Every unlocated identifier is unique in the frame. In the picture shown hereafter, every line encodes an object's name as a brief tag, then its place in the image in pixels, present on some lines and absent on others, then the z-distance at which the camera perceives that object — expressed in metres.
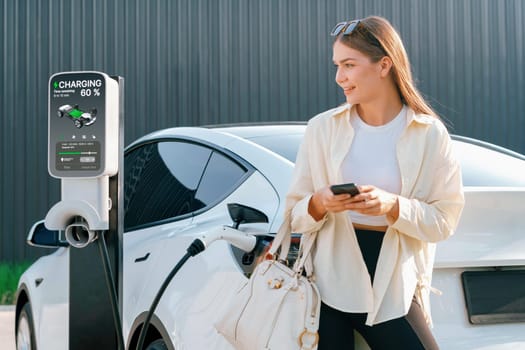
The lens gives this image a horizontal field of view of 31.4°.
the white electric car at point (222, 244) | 2.85
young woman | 2.54
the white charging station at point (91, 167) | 3.59
